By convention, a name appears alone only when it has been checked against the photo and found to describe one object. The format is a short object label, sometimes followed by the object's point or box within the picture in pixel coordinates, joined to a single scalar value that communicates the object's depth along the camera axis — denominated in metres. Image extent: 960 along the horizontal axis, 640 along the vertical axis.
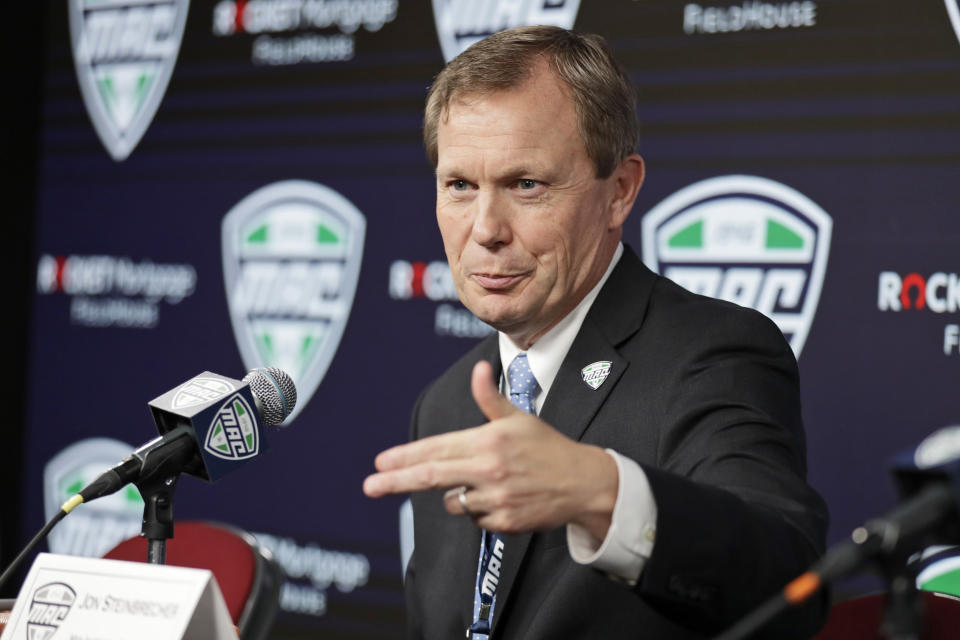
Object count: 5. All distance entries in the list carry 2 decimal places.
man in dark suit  4.28
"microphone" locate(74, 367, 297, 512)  4.32
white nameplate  4.26
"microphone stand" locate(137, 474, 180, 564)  4.34
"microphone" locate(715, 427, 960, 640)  3.71
